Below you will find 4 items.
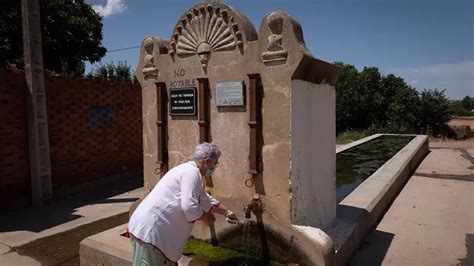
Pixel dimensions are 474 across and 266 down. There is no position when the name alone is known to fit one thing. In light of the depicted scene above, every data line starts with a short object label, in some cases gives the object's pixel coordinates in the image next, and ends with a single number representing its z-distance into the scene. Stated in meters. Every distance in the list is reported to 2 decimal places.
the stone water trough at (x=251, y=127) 3.58
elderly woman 2.70
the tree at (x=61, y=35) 15.19
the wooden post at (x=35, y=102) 7.21
